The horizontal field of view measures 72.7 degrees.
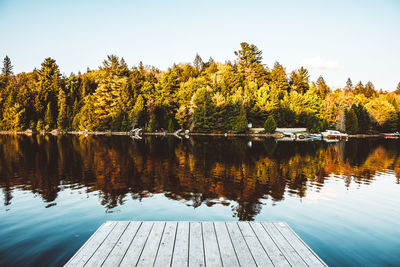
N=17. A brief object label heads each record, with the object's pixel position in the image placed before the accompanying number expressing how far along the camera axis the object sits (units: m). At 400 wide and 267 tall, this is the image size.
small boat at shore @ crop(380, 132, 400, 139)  66.64
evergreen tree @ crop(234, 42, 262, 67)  78.75
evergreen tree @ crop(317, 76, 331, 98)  89.33
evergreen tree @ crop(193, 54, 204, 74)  114.41
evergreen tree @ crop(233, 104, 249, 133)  59.84
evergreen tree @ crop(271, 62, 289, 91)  75.97
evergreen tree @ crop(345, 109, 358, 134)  62.22
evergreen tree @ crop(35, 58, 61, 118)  71.88
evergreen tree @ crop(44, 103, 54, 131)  68.94
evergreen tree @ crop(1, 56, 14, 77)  97.62
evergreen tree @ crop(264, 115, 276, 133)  59.56
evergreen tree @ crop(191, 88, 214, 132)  60.50
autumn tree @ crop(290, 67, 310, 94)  80.56
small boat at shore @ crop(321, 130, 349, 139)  58.44
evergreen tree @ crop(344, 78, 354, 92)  121.88
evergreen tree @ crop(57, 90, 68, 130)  70.00
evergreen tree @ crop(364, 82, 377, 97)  98.68
